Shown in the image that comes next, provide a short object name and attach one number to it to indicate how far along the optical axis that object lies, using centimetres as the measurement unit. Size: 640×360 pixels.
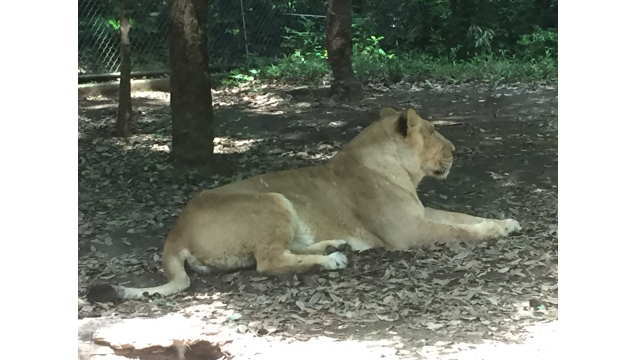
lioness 1116
